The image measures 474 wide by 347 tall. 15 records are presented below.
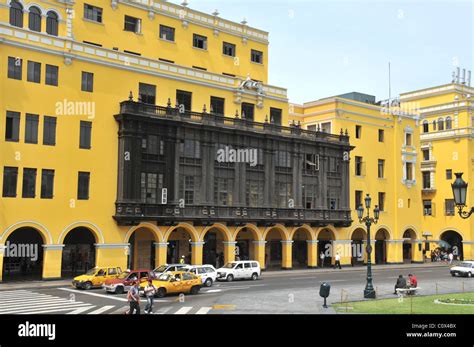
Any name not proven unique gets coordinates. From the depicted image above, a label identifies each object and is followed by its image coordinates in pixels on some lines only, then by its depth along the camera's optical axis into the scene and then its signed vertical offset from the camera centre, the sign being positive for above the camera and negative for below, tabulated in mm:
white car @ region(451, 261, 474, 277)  51000 -3826
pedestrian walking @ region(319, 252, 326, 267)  60719 -3337
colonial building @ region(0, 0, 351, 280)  43000 +6791
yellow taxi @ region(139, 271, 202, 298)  33844 -3598
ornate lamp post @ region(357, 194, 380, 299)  31720 -3422
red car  35375 -3617
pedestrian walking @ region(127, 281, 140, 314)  23469 -3110
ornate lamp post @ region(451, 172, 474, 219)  17688 +1148
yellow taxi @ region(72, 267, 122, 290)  37594 -3599
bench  32031 -3704
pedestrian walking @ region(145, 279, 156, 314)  25531 -3156
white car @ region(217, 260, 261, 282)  45072 -3712
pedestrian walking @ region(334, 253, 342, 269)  59622 -3773
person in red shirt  33616 -3330
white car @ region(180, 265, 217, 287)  40062 -3430
